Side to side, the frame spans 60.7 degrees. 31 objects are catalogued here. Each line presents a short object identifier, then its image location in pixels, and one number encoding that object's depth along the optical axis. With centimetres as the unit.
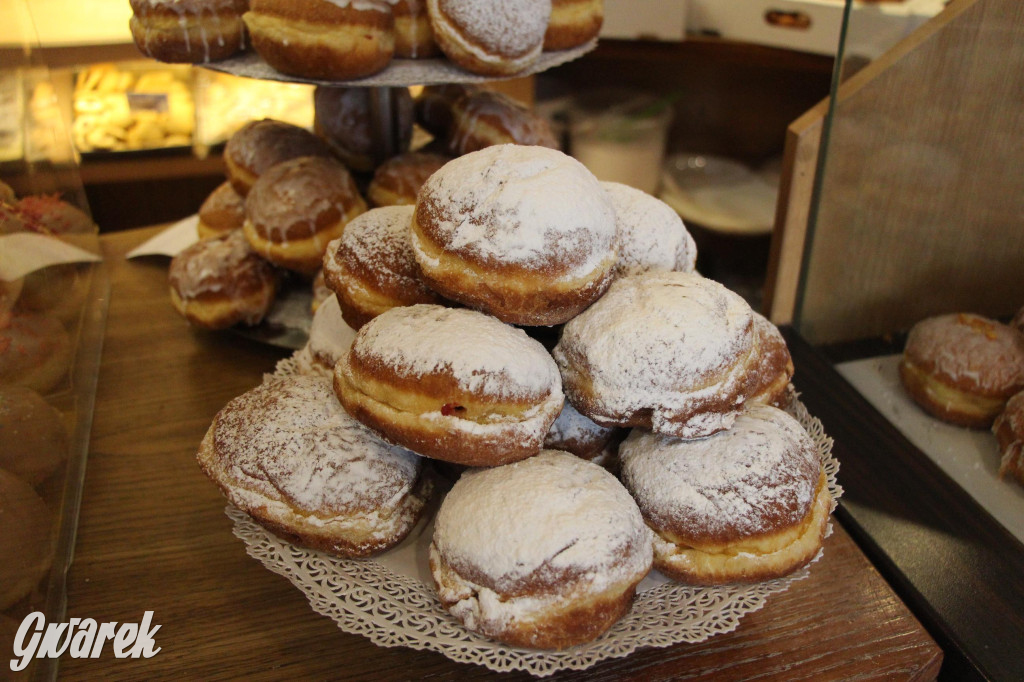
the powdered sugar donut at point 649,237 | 40
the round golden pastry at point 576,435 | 38
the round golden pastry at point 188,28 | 47
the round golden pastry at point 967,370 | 46
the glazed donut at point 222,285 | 53
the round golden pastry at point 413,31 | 48
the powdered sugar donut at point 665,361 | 34
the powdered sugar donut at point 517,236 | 34
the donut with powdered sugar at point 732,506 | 33
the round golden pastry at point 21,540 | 33
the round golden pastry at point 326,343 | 41
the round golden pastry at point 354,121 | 59
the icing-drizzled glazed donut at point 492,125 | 56
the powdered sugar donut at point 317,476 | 34
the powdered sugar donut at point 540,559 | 30
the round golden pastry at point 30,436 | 35
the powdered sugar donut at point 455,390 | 32
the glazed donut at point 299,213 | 52
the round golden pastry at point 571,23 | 51
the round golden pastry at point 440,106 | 59
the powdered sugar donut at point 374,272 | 39
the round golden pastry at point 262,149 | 56
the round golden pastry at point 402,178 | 53
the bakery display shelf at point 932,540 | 36
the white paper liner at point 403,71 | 45
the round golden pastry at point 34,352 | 37
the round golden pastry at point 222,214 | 59
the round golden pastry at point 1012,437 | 42
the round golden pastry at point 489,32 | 45
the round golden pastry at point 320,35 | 44
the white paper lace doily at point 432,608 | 31
